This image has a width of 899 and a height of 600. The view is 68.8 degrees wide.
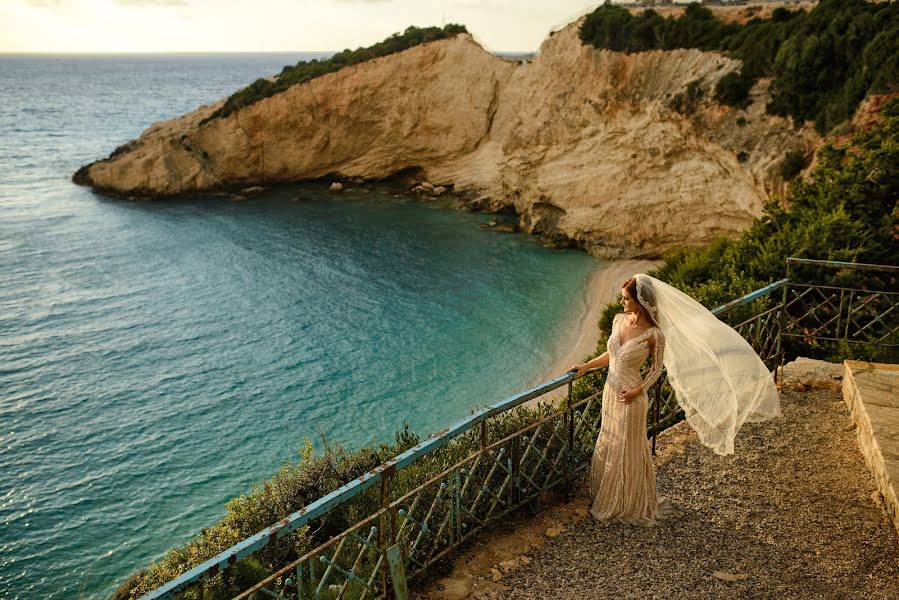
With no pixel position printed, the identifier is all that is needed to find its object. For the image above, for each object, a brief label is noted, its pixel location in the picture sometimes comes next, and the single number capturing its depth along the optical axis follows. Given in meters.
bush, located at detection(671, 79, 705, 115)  26.25
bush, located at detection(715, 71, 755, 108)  24.59
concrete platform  5.79
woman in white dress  5.62
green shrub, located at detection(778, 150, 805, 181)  21.66
